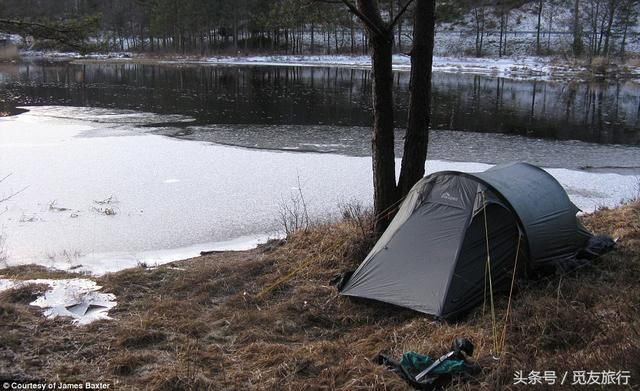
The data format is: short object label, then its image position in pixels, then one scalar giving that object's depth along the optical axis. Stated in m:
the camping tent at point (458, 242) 5.22
